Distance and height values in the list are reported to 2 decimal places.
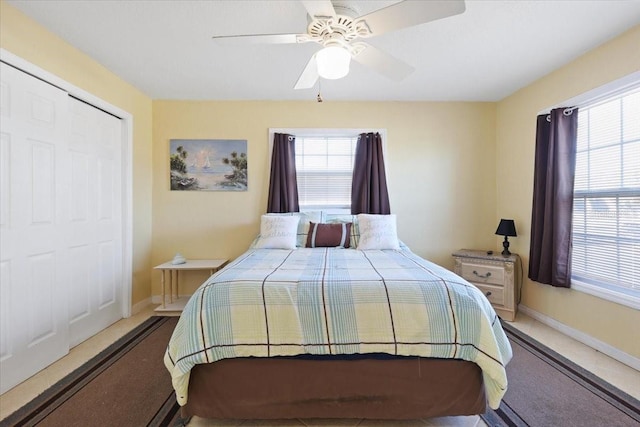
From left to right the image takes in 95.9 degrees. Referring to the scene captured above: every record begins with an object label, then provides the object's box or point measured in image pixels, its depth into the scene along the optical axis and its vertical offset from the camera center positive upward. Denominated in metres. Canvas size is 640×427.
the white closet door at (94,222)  2.41 -0.18
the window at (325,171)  3.60 +0.44
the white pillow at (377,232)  2.83 -0.25
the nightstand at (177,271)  3.07 -0.76
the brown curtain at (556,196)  2.54 +0.12
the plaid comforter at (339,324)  1.42 -0.59
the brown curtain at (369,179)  3.41 +0.33
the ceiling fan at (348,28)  1.33 +0.93
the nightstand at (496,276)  2.89 -0.70
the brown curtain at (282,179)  3.41 +0.31
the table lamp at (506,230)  3.05 -0.23
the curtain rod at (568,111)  2.52 +0.88
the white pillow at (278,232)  2.88 -0.28
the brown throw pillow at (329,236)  2.97 -0.31
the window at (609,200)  2.15 +0.08
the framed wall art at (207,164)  3.48 +0.49
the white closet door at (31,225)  1.84 -0.16
